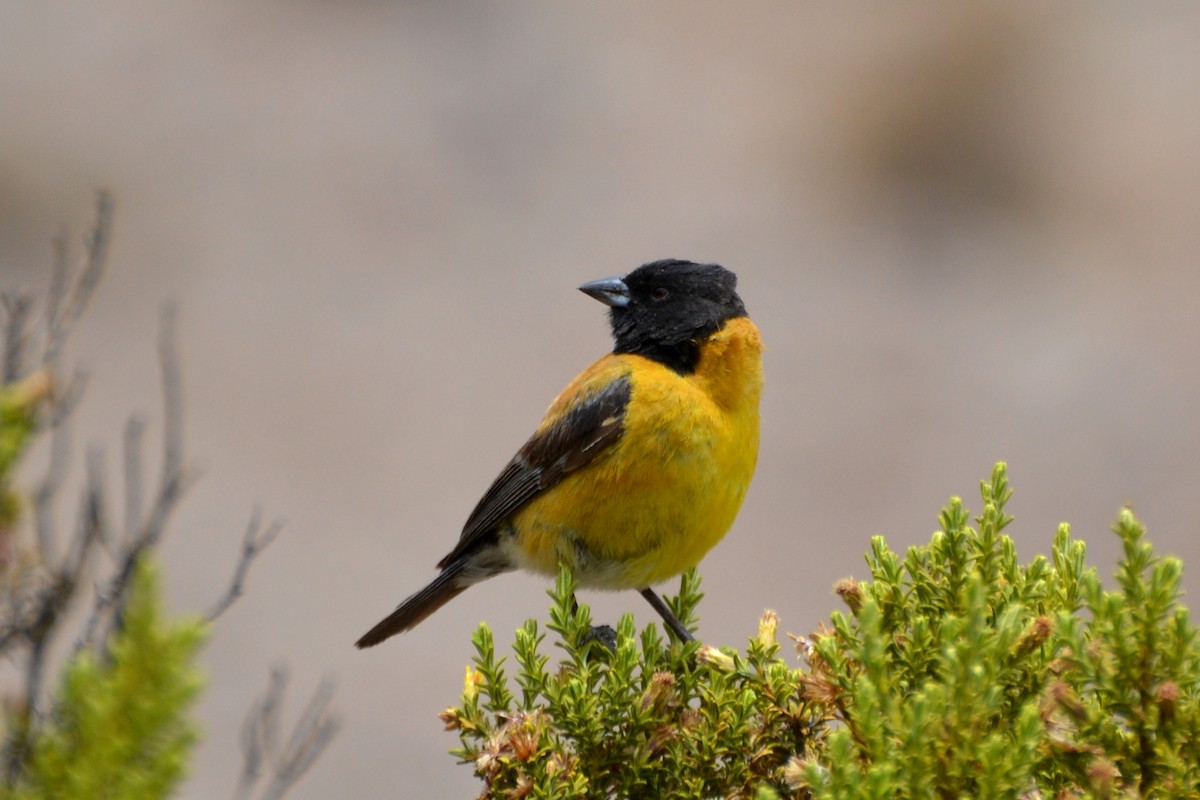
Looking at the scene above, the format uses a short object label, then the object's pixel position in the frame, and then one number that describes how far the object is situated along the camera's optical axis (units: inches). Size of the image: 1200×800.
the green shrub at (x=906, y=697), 153.8
